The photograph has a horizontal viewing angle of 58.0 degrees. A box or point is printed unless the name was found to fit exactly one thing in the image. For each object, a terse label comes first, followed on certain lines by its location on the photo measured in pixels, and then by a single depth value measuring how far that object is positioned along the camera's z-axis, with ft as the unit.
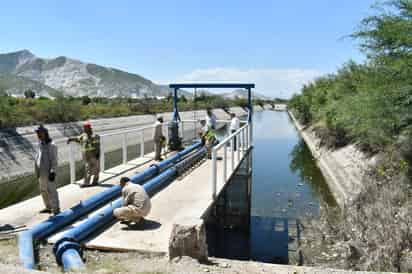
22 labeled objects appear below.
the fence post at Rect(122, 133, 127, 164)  36.01
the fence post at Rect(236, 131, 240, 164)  38.35
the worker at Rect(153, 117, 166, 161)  39.45
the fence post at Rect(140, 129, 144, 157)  40.08
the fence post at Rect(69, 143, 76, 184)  28.81
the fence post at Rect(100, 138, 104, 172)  32.74
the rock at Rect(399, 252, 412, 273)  19.17
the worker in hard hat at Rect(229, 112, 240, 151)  44.75
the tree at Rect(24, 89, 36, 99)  189.78
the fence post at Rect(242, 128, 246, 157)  42.46
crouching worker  20.67
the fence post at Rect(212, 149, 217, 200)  24.54
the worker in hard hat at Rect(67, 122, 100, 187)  28.17
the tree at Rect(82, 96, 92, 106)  200.93
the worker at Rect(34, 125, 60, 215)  21.67
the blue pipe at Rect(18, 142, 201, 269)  16.60
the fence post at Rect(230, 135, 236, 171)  33.63
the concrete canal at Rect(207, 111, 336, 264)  34.30
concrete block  15.53
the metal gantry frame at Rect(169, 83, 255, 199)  34.68
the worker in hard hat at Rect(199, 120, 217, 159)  41.61
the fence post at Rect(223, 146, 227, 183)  29.96
